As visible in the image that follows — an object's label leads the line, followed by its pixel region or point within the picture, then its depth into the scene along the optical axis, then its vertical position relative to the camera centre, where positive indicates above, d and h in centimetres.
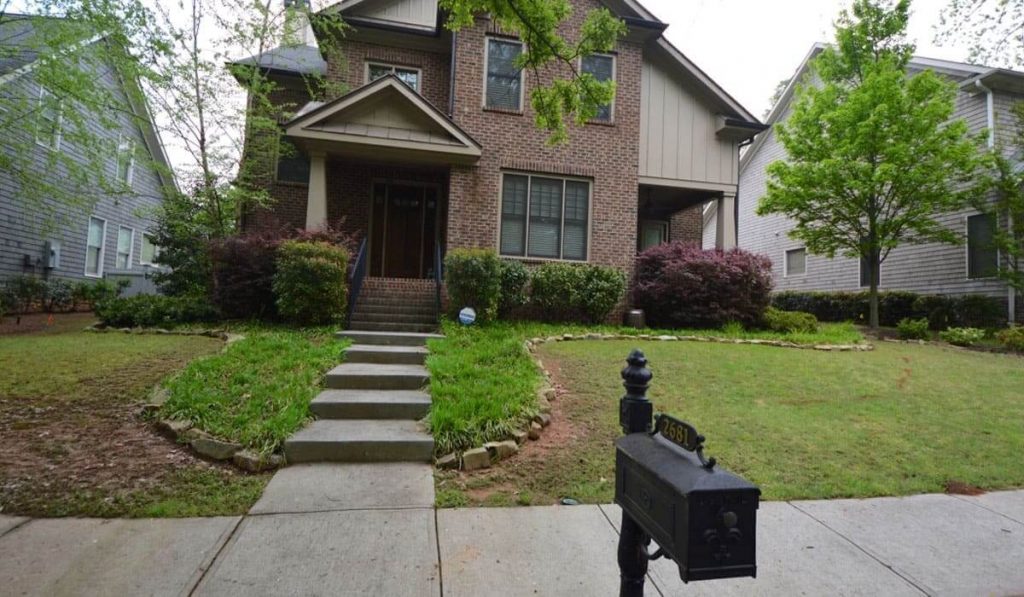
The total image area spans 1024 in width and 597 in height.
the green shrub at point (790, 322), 991 +8
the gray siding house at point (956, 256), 1161 +209
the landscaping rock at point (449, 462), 382 -117
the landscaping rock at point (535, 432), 431 -102
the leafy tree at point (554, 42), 490 +294
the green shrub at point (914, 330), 1041 +2
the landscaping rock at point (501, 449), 392 -108
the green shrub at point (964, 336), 966 -8
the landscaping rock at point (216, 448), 375 -111
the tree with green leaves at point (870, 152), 1048 +397
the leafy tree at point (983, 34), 475 +310
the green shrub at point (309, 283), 748 +39
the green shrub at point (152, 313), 829 -18
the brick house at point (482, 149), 929 +344
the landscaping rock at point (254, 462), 365 -117
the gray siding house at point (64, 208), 785 +246
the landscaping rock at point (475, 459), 381 -114
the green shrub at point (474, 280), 805 +57
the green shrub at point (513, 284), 907 +60
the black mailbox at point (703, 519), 127 -53
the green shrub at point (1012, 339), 906 -8
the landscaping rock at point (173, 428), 402 -104
